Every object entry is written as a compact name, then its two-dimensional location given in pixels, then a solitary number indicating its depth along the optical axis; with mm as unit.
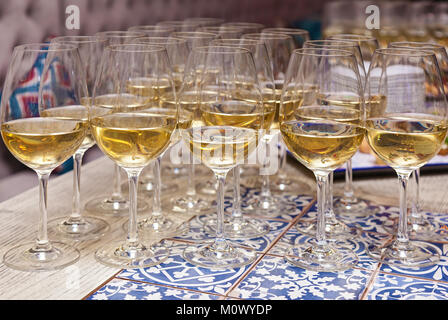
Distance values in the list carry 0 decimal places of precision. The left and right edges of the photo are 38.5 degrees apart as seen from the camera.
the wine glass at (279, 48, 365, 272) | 994
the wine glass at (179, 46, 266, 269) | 1009
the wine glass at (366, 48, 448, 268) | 1002
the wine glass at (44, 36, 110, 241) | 1150
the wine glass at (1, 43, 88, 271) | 967
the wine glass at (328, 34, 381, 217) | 1294
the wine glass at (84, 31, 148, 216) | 1249
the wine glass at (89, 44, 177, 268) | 970
